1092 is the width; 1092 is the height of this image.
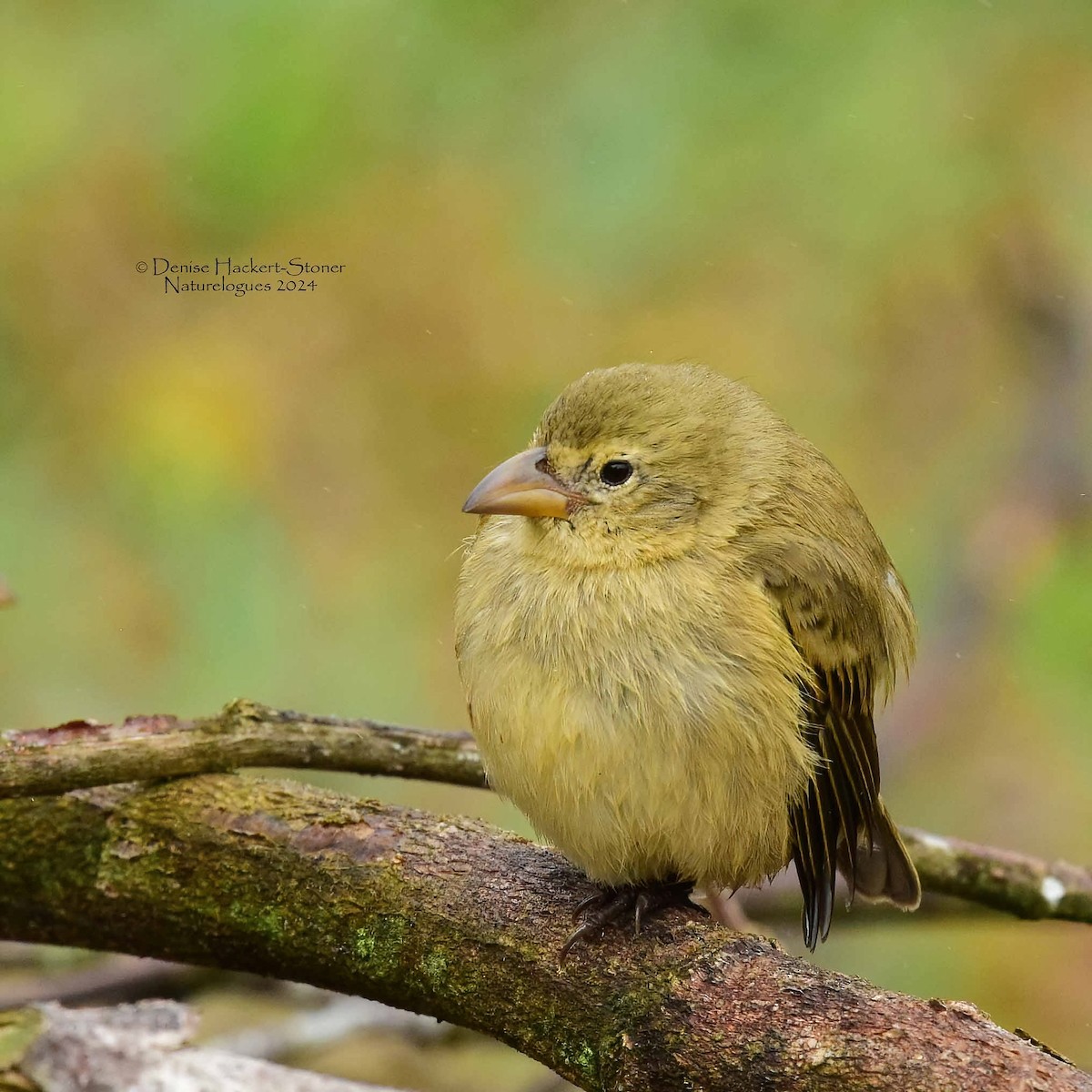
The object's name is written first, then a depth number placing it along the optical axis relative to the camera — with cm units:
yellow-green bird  592
